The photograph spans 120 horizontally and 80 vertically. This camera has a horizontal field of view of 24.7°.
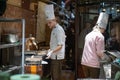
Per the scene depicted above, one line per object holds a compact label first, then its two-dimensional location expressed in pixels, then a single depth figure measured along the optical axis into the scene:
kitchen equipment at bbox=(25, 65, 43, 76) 4.87
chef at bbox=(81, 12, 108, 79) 4.37
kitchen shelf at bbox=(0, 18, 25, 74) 3.65
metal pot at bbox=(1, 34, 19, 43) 4.05
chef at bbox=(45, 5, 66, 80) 4.89
